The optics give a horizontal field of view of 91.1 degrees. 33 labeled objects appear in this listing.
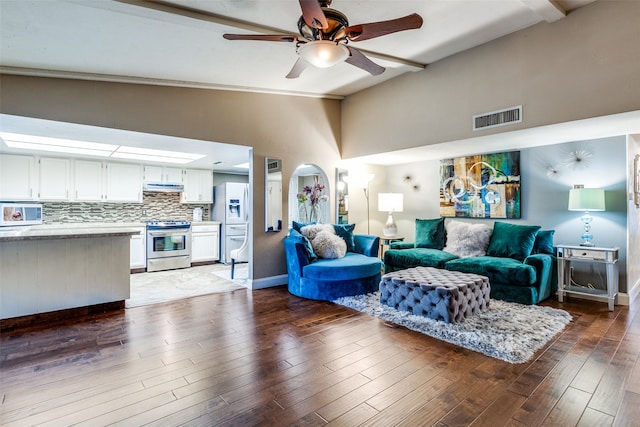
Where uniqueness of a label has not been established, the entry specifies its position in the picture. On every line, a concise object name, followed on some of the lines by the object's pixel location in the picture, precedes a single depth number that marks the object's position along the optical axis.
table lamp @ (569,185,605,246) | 3.74
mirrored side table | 3.65
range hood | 6.30
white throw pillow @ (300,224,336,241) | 4.69
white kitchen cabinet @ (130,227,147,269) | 5.89
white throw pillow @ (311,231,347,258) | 4.54
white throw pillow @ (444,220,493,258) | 4.62
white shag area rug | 2.64
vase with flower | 5.77
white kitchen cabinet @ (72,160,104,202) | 5.56
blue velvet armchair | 4.12
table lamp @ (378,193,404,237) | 5.66
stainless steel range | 6.00
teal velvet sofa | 3.80
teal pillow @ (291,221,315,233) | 4.84
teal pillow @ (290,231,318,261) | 4.34
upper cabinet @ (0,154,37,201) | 4.95
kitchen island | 3.25
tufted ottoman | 3.14
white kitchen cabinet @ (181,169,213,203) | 6.83
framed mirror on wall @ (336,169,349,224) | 5.77
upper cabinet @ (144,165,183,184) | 6.31
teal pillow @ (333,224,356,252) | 5.07
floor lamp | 5.90
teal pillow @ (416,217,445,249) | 5.15
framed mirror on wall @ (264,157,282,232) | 4.85
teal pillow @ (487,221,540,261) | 4.16
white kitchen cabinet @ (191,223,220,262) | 6.63
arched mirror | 5.70
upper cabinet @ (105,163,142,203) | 5.91
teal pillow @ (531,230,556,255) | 4.12
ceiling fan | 2.15
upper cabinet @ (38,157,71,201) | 5.26
